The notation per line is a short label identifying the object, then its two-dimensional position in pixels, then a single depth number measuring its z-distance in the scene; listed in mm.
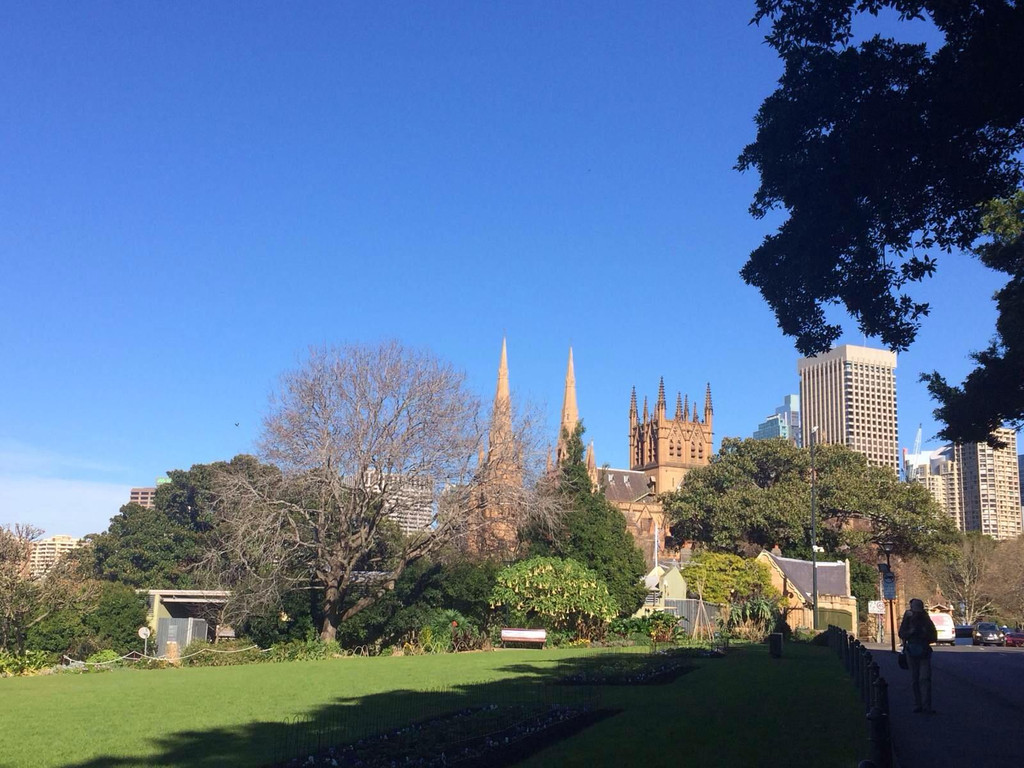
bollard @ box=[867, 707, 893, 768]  6727
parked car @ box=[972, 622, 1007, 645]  51000
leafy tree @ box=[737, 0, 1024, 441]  11695
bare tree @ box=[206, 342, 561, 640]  34000
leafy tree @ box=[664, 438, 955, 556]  69688
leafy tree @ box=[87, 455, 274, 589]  71688
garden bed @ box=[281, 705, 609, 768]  9922
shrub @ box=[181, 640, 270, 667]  30734
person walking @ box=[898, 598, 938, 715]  14445
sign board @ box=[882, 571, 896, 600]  30936
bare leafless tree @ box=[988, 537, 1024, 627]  87500
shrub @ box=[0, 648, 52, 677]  26484
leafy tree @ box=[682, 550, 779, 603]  46250
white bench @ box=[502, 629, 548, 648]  35375
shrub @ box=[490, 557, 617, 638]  37031
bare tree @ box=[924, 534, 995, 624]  86875
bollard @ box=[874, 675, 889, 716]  8789
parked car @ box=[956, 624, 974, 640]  69962
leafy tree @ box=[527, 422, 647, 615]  41688
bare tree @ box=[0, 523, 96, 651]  31359
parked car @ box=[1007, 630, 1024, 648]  49531
